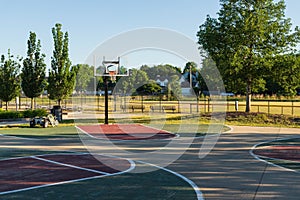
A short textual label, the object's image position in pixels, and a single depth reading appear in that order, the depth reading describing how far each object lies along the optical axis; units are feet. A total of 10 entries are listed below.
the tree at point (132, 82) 222.28
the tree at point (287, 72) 81.87
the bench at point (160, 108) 115.03
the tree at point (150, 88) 218.18
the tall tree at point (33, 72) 98.48
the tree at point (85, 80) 206.51
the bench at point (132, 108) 120.26
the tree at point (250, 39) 83.15
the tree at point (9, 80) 101.50
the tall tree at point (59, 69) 95.66
